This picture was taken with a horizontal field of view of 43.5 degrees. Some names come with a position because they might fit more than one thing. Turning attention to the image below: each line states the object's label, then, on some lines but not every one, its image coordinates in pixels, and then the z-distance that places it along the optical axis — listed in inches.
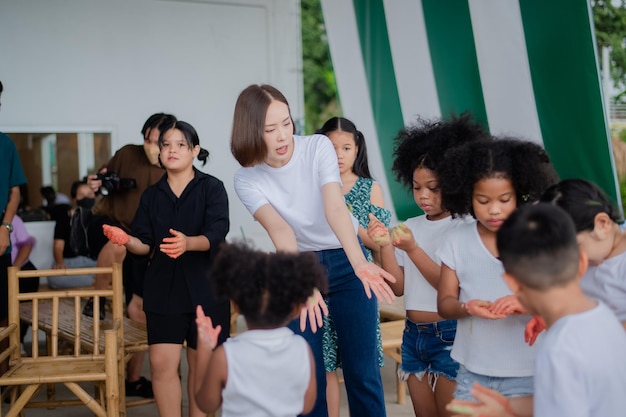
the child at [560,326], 60.0
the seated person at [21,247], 193.5
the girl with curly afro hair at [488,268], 82.4
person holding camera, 159.8
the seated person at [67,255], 203.9
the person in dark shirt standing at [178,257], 121.5
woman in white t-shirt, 99.2
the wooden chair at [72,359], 118.9
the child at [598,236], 74.0
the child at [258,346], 72.2
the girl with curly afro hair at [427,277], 97.8
